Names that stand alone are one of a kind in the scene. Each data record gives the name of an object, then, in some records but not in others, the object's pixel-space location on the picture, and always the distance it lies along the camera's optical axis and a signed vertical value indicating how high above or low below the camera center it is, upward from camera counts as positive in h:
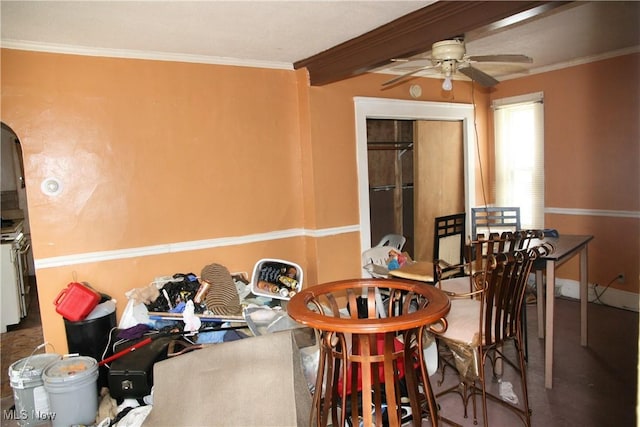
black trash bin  2.86 -0.97
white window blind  4.84 +0.22
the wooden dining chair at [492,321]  2.20 -0.79
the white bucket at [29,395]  2.59 -1.19
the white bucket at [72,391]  2.49 -1.14
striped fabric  3.13 -0.77
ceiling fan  2.72 +0.76
